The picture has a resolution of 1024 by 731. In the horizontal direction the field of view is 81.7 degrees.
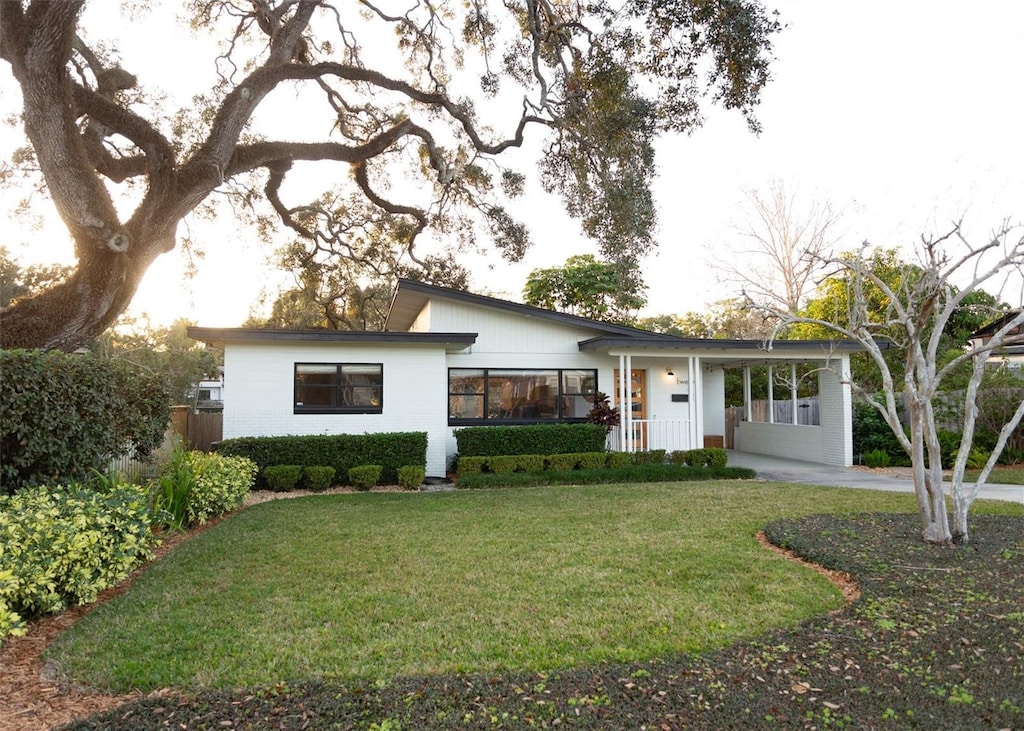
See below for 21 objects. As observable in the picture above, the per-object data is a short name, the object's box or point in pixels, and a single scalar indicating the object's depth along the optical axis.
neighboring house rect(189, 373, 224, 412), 33.53
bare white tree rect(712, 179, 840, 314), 23.64
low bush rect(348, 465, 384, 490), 10.98
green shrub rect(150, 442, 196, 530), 7.20
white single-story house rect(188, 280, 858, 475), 11.98
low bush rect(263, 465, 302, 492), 10.66
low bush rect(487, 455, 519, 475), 12.08
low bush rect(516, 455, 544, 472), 12.14
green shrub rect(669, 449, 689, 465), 12.77
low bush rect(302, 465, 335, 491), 10.79
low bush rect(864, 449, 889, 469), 13.49
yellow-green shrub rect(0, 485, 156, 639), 4.09
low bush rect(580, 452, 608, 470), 12.41
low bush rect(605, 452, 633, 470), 12.49
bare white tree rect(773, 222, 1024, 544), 5.71
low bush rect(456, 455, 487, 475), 12.02
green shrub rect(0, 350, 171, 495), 5.27
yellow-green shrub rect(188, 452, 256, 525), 7.84
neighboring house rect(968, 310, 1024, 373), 15.09
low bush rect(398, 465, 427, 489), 11.16
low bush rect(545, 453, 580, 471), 12.32
